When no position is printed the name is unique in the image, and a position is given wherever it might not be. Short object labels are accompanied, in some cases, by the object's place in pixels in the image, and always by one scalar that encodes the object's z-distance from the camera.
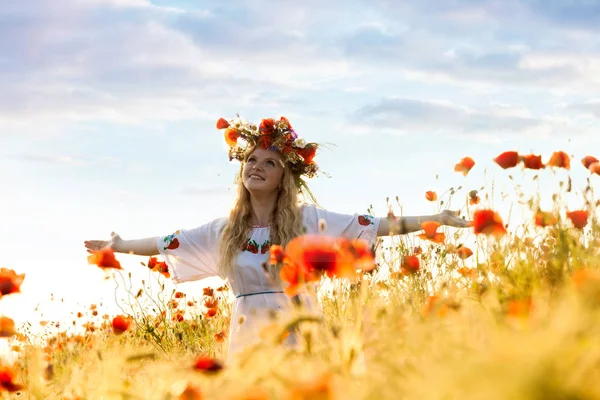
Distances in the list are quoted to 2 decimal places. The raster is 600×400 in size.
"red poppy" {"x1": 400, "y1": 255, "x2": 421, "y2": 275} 3.41
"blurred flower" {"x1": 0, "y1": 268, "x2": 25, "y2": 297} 3.37
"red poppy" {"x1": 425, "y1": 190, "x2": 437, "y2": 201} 4.65
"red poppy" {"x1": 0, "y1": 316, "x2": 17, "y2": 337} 3.30
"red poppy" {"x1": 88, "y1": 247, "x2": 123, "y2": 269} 4.23
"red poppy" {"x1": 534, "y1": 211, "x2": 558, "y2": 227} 3.23
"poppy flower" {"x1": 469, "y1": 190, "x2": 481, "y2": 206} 4.27
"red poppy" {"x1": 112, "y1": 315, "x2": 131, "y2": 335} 3.78
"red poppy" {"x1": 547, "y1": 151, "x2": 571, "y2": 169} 3.57
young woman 4.51
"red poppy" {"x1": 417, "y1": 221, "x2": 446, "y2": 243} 3.98
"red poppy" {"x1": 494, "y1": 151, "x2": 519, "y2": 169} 3.46
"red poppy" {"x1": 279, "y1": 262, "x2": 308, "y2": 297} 2.44
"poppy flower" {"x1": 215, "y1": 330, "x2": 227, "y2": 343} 5.53
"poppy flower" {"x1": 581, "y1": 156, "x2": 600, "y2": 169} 3.61
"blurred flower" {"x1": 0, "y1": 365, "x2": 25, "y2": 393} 2.86
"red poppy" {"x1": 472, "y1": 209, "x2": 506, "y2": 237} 2.71
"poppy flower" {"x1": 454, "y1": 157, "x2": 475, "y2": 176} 4.07
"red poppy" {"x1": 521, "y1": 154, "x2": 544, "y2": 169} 3.45
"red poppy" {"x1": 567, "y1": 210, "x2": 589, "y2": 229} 3.13
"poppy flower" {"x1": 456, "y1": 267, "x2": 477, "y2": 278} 3.69
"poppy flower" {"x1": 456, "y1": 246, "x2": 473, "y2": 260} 3.94
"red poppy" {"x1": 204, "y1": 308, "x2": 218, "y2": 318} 5.49
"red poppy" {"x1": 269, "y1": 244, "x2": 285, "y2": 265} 2.80
